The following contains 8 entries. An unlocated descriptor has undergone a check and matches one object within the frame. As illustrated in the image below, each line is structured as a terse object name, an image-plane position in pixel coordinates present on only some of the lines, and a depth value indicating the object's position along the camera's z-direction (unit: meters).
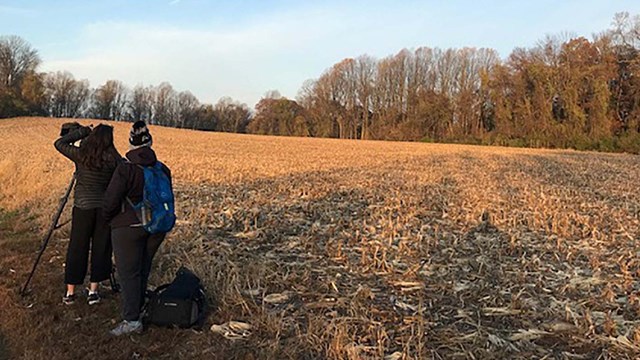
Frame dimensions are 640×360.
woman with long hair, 5.12
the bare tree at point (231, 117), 98.00
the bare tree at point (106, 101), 96.62
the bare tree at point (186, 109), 101.50
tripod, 5.57
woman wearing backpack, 4.55
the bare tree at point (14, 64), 77.88
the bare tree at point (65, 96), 90.94
